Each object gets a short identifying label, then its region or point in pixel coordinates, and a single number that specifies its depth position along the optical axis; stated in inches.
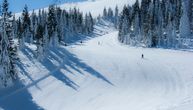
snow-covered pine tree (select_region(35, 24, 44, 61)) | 2388.0
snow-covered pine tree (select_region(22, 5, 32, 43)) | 3643.2
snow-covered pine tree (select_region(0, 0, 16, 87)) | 1754.4
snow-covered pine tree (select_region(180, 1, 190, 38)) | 4215.1
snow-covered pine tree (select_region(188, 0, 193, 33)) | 4739.2
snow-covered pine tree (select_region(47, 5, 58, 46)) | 3143.5
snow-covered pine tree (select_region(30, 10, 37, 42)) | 4420.8
